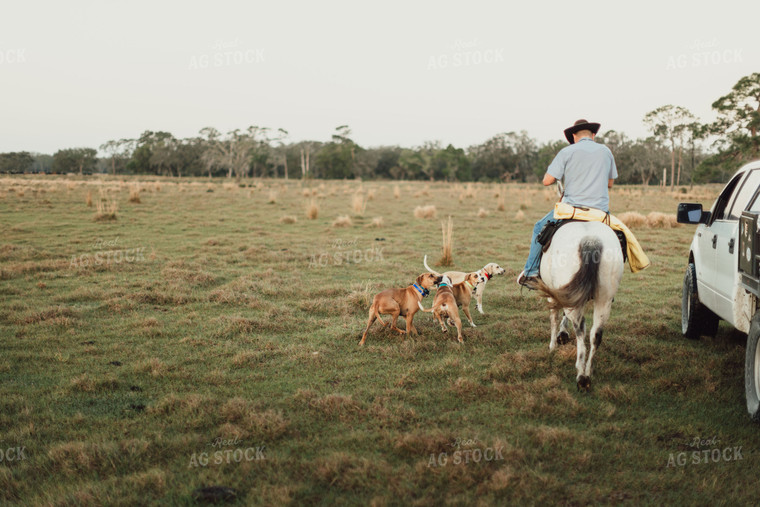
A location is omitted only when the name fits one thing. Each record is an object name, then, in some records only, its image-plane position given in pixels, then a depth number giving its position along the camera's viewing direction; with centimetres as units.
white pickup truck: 430
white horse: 517
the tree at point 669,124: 4822
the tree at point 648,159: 6050
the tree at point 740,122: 3144
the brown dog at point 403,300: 683
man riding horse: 597
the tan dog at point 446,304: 680
